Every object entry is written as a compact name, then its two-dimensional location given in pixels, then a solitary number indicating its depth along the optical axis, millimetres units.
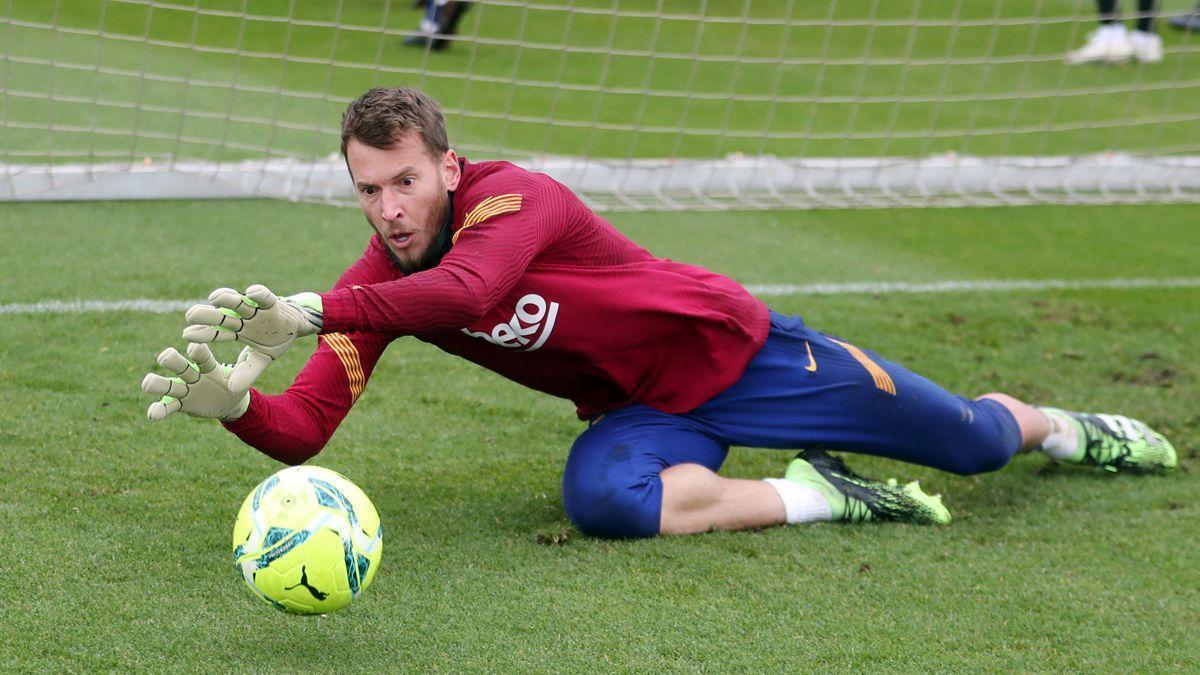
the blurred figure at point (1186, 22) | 25941
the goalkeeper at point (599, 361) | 5848
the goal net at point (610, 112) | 14398
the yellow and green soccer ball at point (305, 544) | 5508
